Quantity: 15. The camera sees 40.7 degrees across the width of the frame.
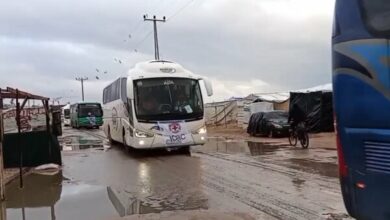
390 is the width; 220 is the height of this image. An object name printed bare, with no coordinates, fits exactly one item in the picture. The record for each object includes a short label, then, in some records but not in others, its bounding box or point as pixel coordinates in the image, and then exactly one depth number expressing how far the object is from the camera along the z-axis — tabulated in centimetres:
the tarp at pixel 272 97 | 4110
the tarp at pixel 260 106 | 3944
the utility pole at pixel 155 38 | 5481
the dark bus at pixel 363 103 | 413
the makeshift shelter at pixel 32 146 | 1527
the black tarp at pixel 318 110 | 3027
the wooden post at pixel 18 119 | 1275
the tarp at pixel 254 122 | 3183
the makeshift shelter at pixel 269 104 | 3951
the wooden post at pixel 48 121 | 1590
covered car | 2953
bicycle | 2158
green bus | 5891
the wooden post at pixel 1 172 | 982
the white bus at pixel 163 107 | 1916
